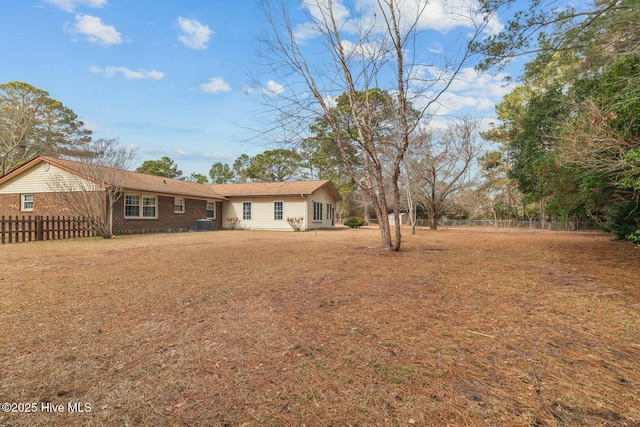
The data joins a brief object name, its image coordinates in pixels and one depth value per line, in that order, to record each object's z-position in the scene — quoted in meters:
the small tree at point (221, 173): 46.09
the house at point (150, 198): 14.38
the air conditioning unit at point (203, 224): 21.08
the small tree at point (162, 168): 40.34
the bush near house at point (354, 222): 29.19
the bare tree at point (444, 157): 19.30
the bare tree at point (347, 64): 8.81
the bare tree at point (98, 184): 13.70
